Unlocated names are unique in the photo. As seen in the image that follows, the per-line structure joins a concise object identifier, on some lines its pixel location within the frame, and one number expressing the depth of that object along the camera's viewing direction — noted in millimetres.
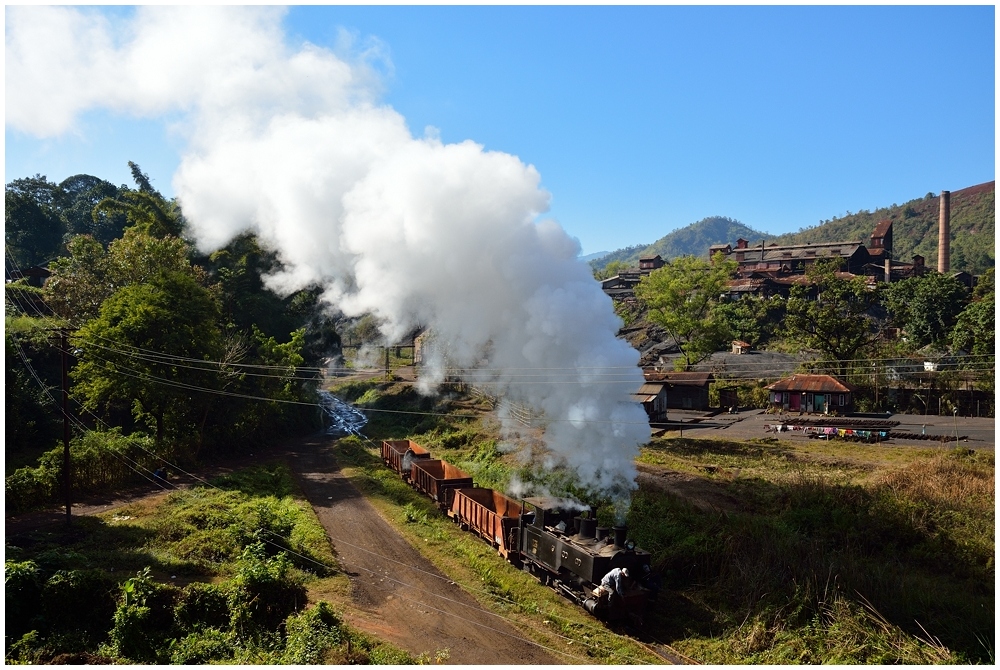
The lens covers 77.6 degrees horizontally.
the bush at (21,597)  14656
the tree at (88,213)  83375
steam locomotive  16031
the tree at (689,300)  61750
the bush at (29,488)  24844
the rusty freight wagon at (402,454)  33750
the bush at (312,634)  13629
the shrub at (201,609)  15320
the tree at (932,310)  59562
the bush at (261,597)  15602
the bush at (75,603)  15062
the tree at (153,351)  32844
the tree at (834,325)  55312
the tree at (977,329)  49594
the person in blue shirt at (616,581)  15656
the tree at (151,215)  57844
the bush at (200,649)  13727
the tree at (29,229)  72000
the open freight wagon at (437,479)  27531
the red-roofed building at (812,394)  49062
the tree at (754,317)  73438
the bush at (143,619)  13961
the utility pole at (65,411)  23672
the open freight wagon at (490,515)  21125
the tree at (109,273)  42375
